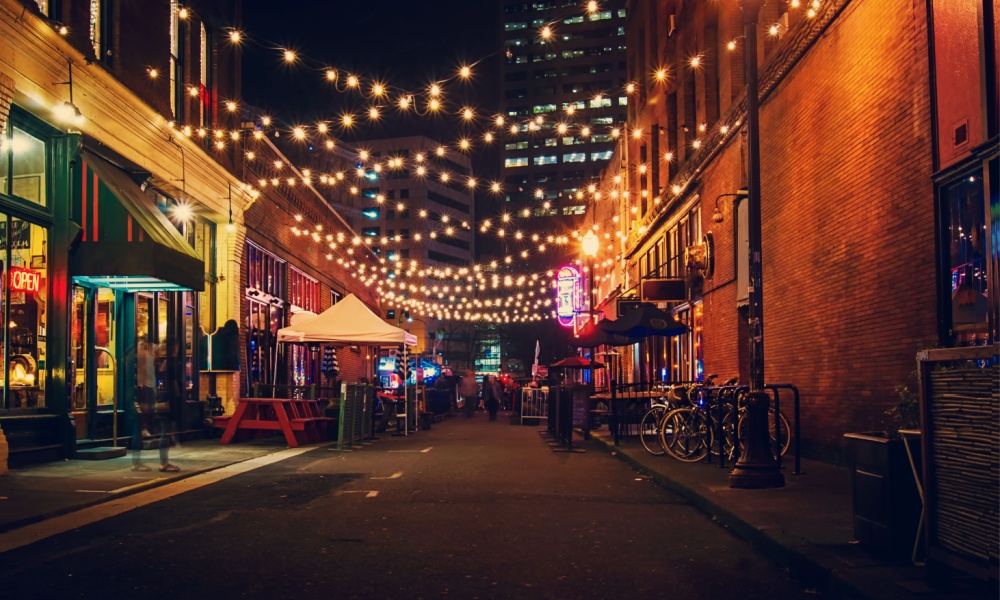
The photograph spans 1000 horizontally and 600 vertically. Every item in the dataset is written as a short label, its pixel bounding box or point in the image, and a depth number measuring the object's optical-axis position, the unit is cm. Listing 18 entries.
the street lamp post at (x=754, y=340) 978
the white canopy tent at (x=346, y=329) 2006
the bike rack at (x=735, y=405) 1091
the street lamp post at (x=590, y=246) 2517
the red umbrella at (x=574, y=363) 2400
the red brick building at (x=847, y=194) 884
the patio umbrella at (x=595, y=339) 2009
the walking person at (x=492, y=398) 3359
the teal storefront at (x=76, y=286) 1276
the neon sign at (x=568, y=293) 4281
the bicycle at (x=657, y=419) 1409
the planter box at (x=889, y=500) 575
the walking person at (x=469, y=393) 3679
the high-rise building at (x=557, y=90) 12962
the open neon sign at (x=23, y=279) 1278
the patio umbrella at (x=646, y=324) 1795
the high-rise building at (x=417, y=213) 11875
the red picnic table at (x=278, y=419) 1769
